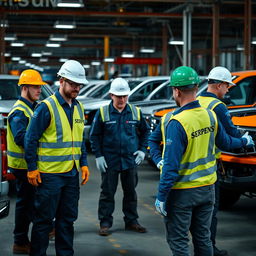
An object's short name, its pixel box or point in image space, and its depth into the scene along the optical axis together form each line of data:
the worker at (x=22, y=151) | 6.55
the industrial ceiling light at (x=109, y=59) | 39.95
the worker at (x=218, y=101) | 6.26
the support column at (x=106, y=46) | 45.88
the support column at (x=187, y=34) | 25.91
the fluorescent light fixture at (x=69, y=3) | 20.59
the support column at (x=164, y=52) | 38.34
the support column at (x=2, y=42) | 27.52
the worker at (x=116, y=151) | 7.65
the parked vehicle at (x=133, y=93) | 15.94
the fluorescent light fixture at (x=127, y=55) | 45.39
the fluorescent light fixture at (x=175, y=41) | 33.44
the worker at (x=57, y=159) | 5.82
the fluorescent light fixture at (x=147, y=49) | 41.66
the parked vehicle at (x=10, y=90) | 11.54
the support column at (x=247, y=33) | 24.09
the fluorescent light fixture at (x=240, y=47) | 34.60
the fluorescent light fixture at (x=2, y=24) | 27.30
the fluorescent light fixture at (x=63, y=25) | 29.08
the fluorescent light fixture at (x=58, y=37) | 37.28
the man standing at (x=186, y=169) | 4.79
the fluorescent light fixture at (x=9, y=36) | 36.69
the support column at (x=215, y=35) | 24.05
